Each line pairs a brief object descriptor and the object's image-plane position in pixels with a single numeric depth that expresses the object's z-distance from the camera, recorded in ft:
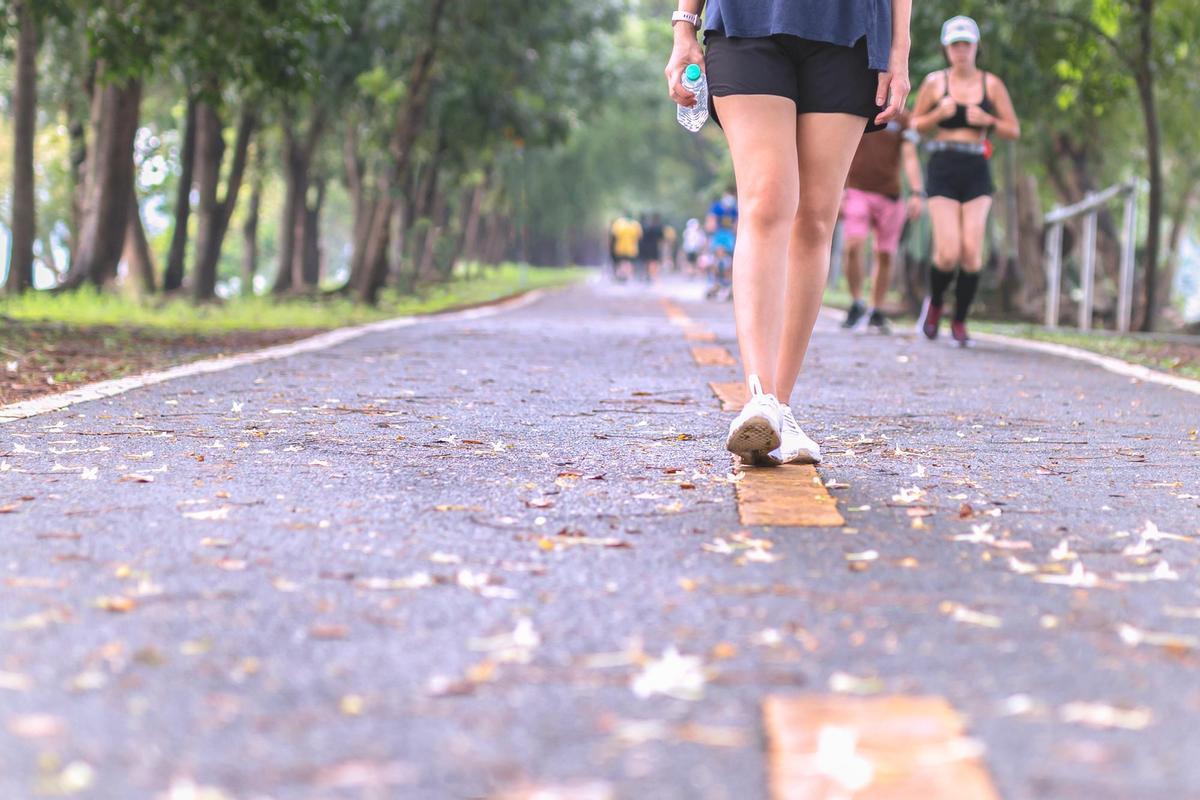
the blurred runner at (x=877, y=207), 41.32
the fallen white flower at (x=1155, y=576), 10.69
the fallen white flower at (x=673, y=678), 8.00
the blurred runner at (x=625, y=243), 143.33
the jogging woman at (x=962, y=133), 35.29
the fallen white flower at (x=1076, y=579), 10.51
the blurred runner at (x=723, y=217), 86.63
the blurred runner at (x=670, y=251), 213.23
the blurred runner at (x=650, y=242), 131.85
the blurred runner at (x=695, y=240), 156.46
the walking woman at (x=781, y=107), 16.12
